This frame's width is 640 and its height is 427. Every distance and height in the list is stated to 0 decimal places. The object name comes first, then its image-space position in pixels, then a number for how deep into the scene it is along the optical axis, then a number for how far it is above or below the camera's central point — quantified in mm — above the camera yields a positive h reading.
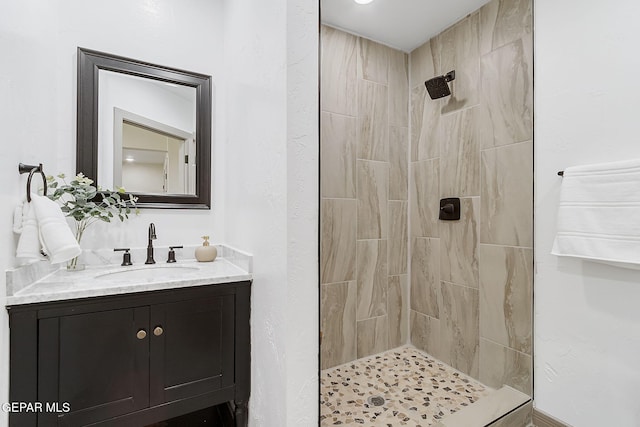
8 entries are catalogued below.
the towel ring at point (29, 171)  1109 +153
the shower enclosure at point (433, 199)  1732 +101
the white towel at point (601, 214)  1176 +4
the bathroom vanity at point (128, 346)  1050 -525
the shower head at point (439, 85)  2078 +900
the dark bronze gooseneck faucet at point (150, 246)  1668 -191
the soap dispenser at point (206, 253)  1743 -236
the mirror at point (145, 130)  1580 +462
